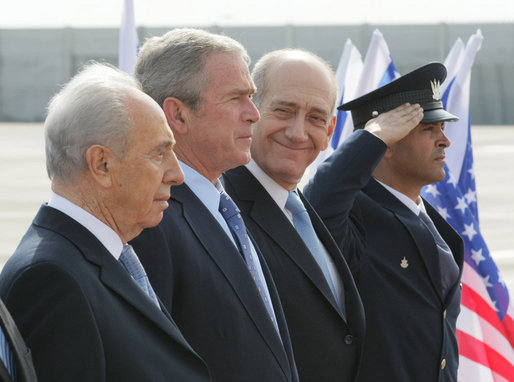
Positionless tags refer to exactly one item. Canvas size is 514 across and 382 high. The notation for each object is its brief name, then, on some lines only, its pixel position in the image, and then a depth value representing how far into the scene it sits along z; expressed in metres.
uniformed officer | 6.71
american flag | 9.56
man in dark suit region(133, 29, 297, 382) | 4.98
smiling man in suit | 5.98
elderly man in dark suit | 3.92
